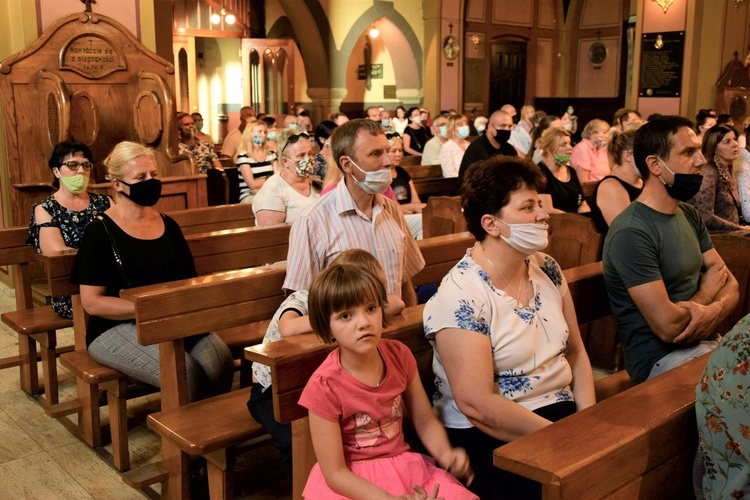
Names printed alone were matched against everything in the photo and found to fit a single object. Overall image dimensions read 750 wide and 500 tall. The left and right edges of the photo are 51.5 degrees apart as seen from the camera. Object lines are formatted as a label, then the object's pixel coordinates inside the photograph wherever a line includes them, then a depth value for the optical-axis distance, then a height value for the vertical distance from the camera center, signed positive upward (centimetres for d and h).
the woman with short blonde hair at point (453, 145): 774 -48
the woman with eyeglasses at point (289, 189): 462 -54
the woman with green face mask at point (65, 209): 394 -58
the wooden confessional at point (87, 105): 610 -6
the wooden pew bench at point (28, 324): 391 -111
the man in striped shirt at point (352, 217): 281 -43
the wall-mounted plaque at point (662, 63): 1256 +56
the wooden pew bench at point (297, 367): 217 -75
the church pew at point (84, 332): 330 -111
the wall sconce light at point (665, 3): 1251 +150
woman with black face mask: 321 -73
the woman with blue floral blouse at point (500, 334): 214 -66
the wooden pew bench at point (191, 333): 263 -89
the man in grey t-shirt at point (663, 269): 274 -61
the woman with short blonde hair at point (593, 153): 747 -52
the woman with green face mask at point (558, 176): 546 -56
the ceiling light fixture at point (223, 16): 1633 +169
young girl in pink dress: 199 -82
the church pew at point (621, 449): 162 -75
